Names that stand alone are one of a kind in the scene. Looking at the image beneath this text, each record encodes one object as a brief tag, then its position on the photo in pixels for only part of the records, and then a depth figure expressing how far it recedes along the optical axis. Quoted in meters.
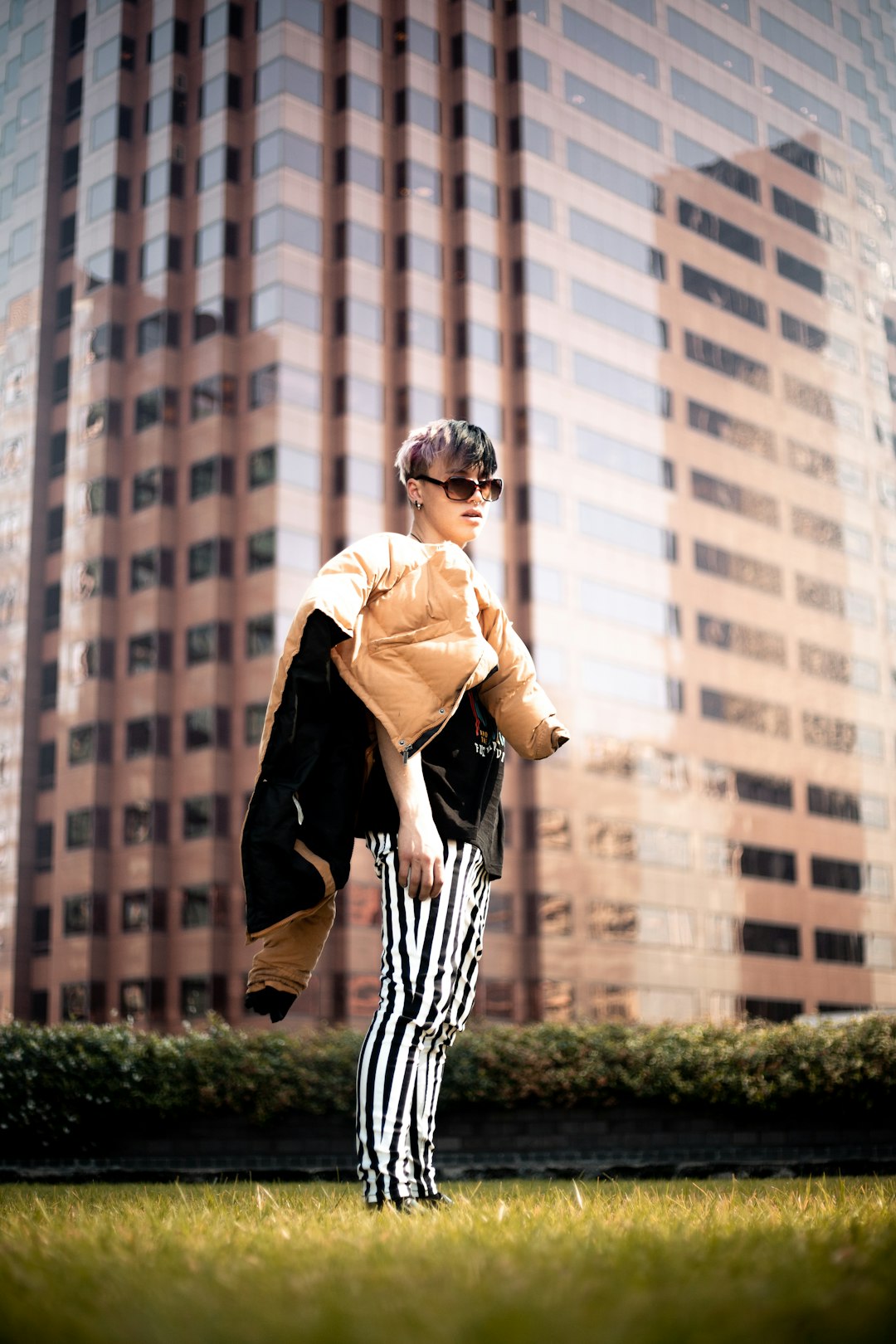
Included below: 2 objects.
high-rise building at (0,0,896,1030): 51.22
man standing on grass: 3.56
